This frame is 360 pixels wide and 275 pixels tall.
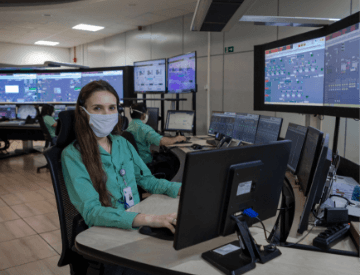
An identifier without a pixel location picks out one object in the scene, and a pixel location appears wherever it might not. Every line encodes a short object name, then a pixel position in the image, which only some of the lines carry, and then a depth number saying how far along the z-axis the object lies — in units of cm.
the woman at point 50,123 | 514
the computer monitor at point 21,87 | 673
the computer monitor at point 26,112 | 664
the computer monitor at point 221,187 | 87
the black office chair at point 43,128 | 515
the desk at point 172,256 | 95
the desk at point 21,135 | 688
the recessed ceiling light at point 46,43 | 950
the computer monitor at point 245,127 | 293
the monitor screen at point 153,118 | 503
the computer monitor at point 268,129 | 242
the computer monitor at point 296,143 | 171
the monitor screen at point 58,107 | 646
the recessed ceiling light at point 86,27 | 728
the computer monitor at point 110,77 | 638
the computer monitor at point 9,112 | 668
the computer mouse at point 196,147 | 340
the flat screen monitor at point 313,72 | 194
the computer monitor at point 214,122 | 390
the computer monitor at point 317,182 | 114
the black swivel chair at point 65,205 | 140
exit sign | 533
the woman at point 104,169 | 125
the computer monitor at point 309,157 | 141
